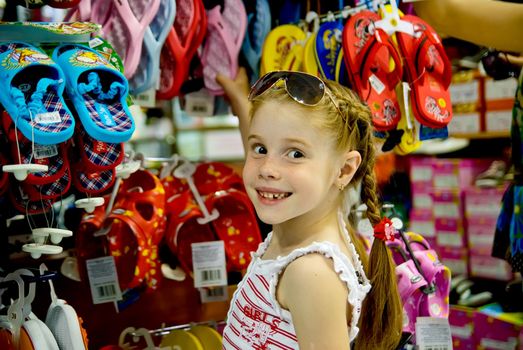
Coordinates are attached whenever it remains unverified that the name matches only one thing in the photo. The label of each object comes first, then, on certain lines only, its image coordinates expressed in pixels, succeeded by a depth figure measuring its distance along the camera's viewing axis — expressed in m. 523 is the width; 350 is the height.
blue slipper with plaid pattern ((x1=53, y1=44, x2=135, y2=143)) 1.37
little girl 1.22
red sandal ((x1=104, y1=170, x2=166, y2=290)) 1.80
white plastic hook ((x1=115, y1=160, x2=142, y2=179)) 1.66
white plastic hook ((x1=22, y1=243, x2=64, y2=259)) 1.41
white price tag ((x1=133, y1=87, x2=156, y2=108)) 1.84
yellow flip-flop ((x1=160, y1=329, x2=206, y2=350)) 1.89
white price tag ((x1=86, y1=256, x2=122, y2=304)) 1.80
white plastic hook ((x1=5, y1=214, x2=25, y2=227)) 1.52
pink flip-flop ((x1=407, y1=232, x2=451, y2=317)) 1.85
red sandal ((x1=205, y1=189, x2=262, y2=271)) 1.97
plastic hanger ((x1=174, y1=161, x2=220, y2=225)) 1.96
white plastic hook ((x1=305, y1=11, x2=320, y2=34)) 2.09
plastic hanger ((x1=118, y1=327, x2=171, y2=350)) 1.85
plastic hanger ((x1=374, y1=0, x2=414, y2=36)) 1.93
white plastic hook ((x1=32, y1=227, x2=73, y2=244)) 1.41
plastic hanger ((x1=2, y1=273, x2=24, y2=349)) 1.41
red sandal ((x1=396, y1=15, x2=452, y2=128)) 1.90
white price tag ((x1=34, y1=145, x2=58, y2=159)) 1.34
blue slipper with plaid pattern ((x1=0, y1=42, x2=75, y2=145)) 1.29
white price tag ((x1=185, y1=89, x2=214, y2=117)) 2.03
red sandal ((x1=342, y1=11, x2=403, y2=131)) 1.86
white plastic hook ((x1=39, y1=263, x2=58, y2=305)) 1.49
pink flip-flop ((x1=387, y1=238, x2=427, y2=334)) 1.78
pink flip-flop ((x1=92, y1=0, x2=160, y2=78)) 1.73
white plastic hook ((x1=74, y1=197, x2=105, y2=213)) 1.47
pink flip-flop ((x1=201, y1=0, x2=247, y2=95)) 1.96
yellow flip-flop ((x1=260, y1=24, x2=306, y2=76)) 2.04
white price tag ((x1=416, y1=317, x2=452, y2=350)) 1.82
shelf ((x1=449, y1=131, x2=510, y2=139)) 3.33
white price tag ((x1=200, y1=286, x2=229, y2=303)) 2.07
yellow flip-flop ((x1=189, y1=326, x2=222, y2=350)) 1.90
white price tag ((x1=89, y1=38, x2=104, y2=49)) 1.51
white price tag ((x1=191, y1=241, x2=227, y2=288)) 1.92
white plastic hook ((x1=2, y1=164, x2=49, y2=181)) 1.27
